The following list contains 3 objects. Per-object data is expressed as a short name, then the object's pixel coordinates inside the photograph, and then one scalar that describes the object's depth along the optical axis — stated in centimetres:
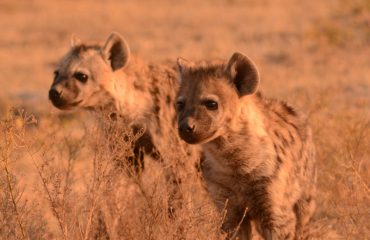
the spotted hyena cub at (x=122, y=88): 1135
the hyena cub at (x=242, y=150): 890
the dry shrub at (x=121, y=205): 864
